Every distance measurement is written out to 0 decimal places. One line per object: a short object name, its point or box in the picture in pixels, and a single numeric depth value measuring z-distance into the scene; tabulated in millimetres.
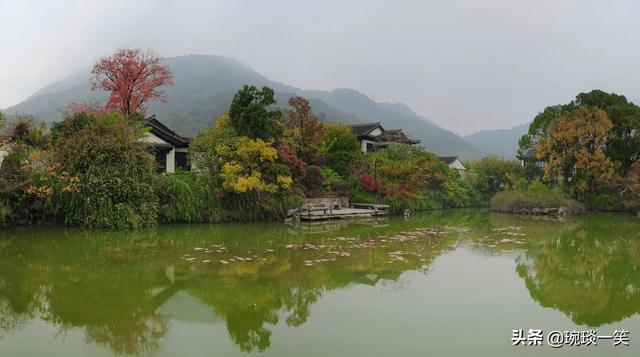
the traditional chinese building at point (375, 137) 34250
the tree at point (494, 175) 37250
